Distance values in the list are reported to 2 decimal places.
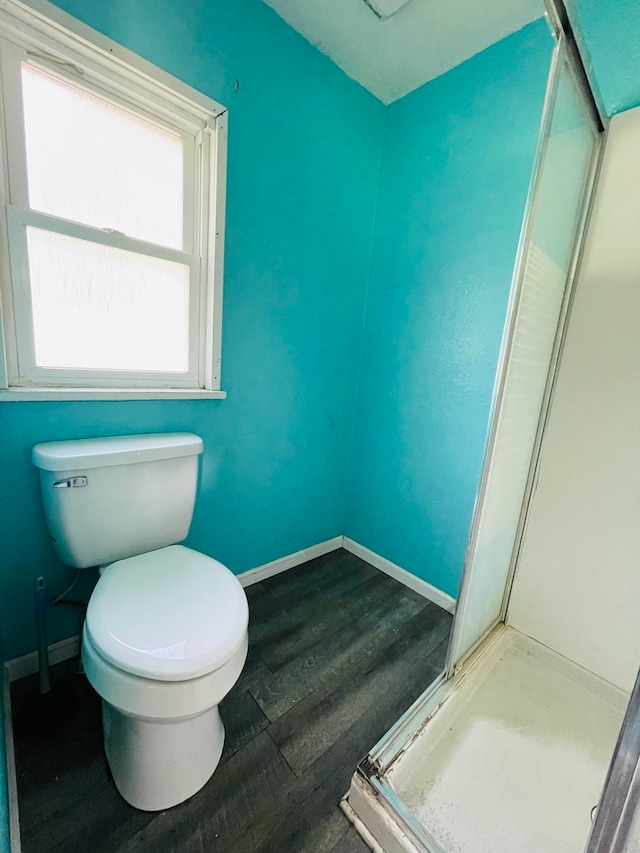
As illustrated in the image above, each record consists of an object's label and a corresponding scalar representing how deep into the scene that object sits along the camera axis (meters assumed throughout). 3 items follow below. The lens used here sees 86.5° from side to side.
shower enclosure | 0.83
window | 0.93
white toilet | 0.73
